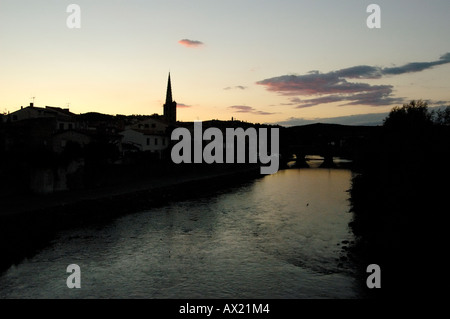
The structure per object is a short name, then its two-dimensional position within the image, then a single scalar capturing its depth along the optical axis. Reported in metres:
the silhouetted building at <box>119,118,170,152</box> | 49.38
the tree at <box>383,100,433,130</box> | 18.83
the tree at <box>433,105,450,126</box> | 18.02
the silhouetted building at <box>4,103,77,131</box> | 43.81
